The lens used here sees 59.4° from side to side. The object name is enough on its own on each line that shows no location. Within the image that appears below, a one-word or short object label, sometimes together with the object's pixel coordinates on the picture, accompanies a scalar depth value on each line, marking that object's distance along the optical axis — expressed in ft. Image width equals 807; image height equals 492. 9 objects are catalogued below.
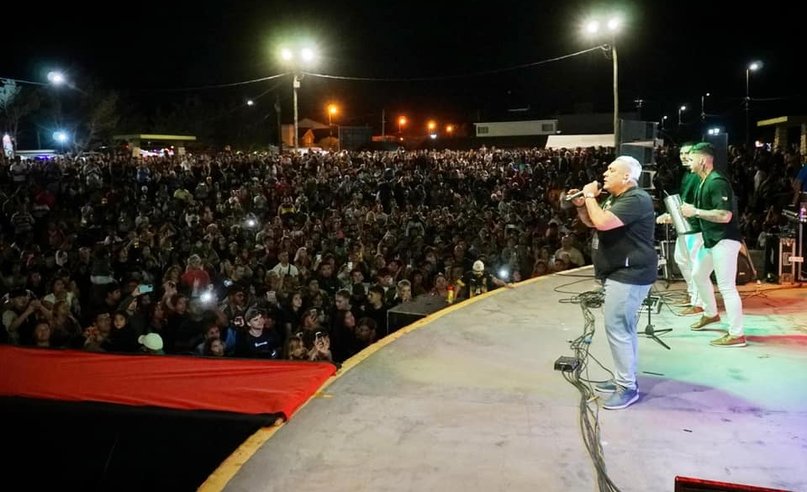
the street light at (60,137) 136.67
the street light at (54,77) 98.62
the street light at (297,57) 65.10
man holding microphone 12.82
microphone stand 17.54
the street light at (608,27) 51.57
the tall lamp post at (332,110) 236.63
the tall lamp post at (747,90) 101.78
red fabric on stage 15.10
